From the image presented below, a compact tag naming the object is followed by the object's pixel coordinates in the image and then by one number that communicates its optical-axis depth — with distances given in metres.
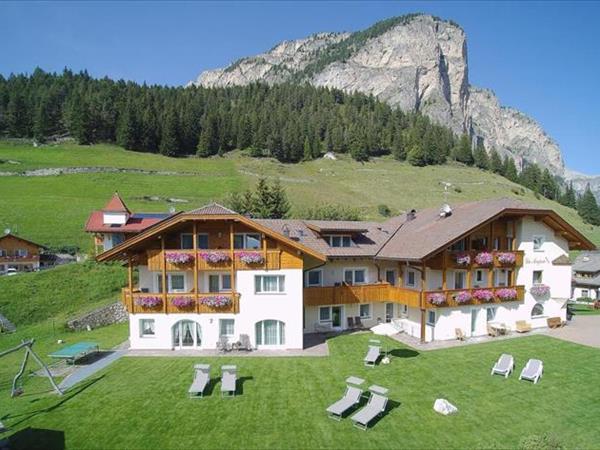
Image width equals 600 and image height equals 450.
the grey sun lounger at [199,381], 16.47
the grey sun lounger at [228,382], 16.61
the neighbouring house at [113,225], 46.91
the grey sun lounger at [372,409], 14.05
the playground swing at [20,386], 16.31
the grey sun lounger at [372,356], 20.42
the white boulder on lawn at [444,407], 15.06
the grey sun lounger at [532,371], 18.16
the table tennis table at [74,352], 20.52
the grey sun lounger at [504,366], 18.81
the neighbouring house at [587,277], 46.88
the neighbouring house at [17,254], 43.97
